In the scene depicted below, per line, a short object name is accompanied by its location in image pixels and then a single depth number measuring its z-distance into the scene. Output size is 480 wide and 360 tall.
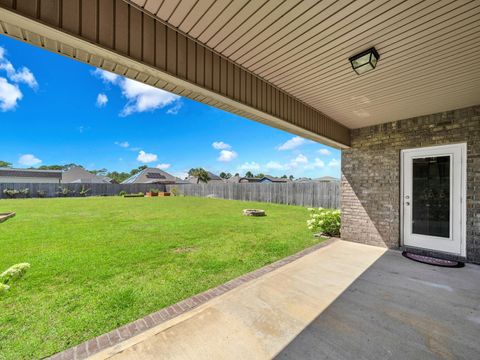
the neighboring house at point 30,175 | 30.97
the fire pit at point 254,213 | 9.44
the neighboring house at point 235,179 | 42.81
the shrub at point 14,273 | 1.53
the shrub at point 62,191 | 21.25
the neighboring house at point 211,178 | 43.00
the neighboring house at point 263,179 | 41.22
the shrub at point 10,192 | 19.16
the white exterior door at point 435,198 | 3.95
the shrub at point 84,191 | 22.41
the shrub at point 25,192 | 19.78
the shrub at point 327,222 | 5.76
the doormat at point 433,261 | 3.71
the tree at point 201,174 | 39.34
